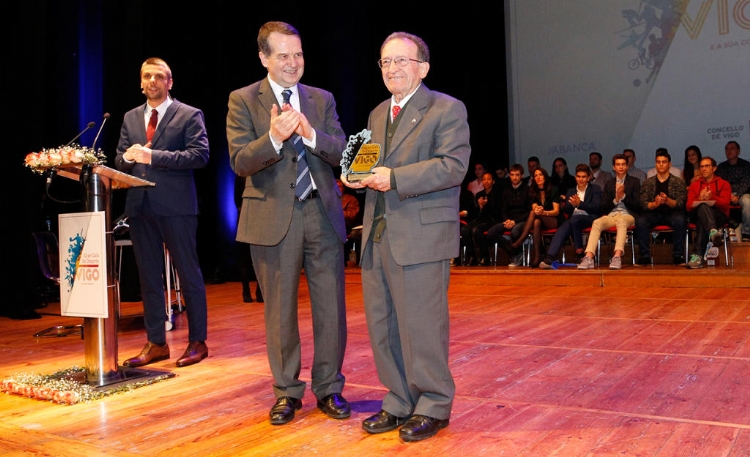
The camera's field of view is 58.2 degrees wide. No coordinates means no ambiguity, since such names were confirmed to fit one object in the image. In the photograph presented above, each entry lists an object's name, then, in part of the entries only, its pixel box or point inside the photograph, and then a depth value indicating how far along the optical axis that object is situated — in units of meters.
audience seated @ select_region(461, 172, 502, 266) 8.50
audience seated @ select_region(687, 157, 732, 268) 6.87
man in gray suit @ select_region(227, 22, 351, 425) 2.58
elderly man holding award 2.30
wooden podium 3.24
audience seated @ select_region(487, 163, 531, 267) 8.09
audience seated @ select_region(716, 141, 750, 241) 7.41
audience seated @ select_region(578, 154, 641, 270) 7.27
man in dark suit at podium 3.64
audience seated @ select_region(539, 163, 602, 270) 7.60
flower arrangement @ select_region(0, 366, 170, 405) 3.03
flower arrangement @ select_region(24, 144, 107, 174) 3.17
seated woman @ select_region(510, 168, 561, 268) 7.80
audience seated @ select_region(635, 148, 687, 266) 7.11
